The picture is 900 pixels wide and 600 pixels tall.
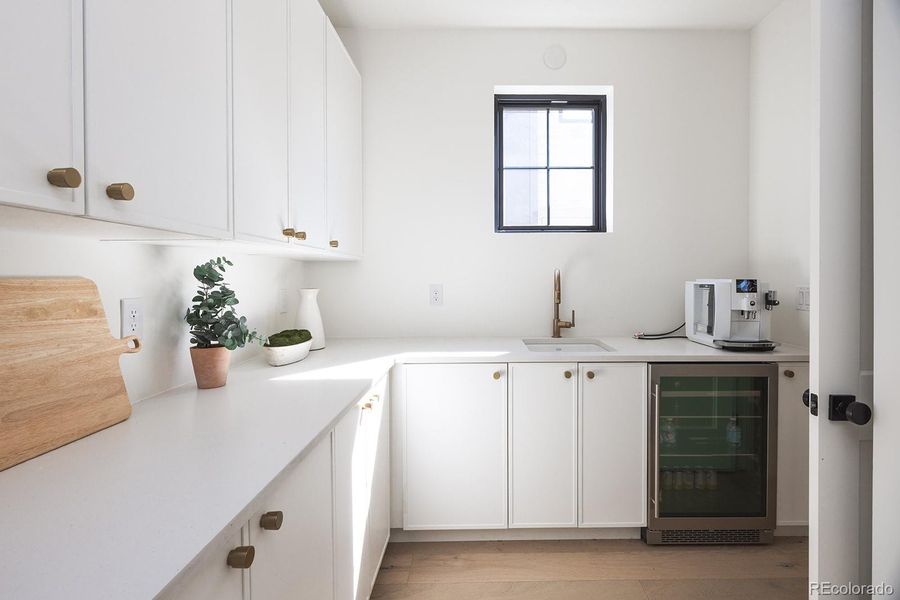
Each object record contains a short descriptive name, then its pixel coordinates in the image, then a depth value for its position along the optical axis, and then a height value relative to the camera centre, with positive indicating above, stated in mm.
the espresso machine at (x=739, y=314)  2180 -95
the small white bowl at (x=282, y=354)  1861 -236
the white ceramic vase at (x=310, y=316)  2293 -104
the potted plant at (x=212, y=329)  1454 -104
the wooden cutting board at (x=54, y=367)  895 -149
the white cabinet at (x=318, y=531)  732 -504
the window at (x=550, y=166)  2795 +753
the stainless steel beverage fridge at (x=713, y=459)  2156 -761
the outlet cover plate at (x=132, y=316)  1273 -58
